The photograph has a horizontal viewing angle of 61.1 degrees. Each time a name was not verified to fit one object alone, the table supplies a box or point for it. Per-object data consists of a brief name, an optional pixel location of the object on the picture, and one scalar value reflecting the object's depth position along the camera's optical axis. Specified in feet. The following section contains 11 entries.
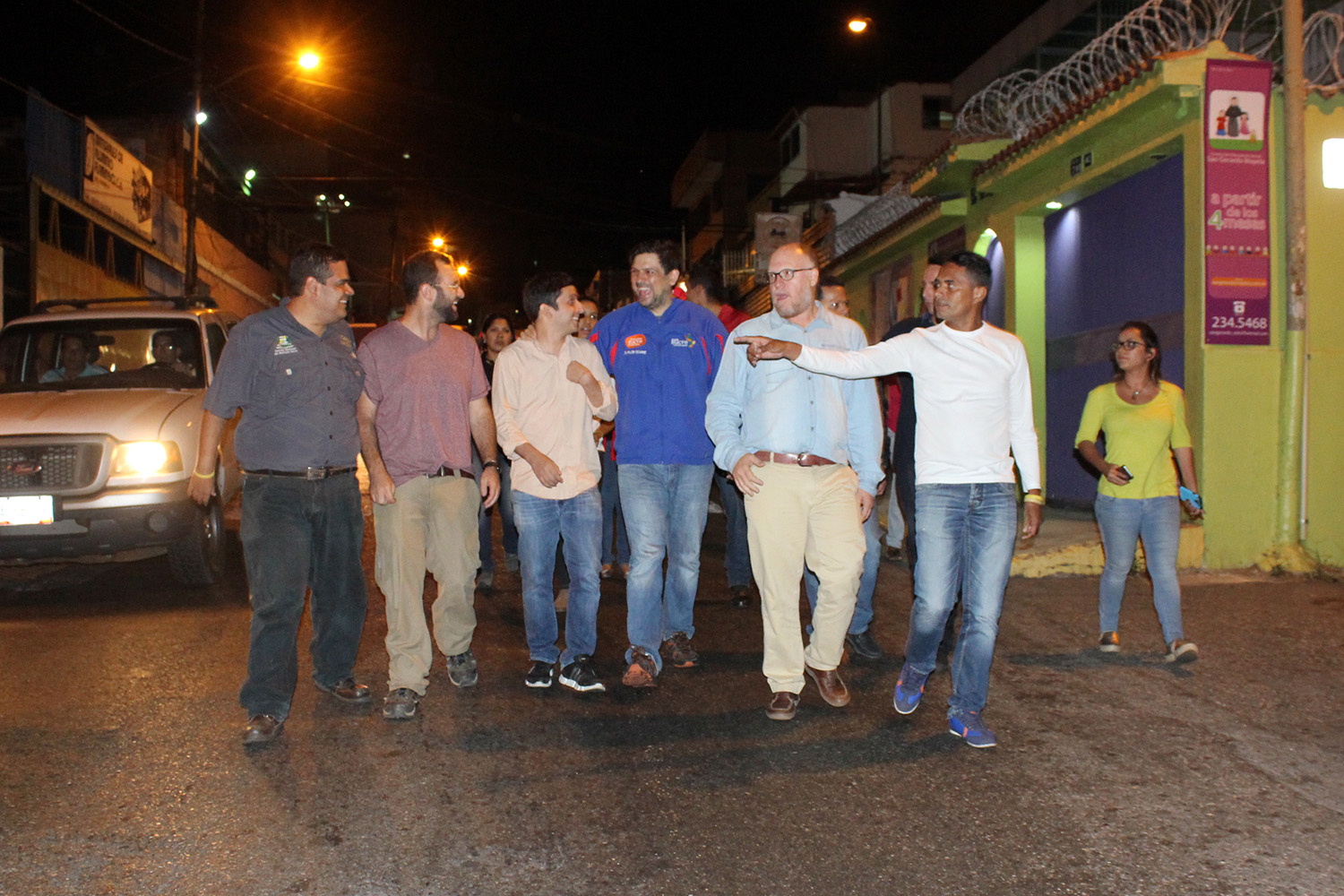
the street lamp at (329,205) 158.92
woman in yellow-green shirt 20.71
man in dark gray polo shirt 16.22
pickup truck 25.09
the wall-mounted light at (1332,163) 31.07
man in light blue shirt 16.93
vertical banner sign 30.30
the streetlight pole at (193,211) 65.87
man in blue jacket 18.66
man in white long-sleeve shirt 15.94
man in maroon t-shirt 17.42
